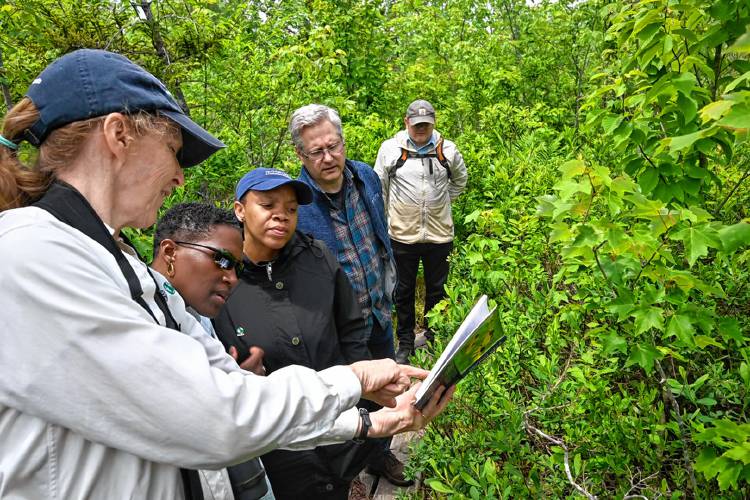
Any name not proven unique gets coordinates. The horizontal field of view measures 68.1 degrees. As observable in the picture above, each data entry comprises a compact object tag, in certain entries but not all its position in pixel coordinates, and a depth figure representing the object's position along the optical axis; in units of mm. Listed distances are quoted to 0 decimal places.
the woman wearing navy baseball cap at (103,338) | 987
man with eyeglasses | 3279
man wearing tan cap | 5191
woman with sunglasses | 2080
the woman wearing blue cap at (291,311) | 2330
